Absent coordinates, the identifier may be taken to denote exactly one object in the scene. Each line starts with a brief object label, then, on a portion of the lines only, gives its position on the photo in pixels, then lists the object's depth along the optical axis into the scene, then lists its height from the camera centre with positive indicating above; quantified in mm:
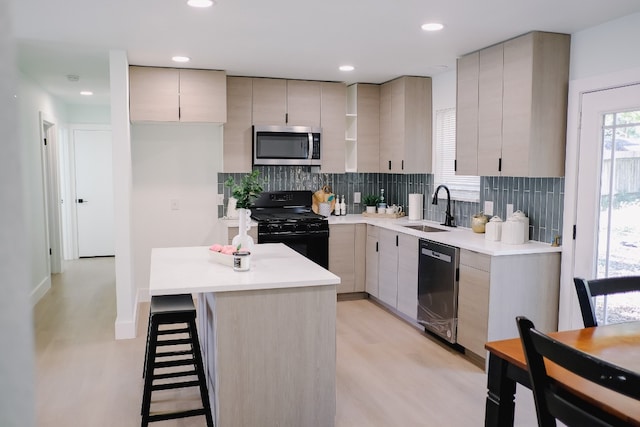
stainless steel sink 5038 -538
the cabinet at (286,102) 5512 +748
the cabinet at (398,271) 4641 -921
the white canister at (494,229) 4078 -441
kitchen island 2682 -898
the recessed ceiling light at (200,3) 3014 +980
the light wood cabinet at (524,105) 3664 +500
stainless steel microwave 5469 +284
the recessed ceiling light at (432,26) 3494 +990
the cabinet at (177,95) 4871 +726
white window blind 4983 +123
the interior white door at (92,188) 8141 -265
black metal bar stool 2797 -1006
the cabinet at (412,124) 5410 +507
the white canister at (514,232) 3916 -439
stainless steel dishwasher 4016 -925
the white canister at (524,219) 3976 -346
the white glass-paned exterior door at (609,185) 3264 -76
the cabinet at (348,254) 5523 -869
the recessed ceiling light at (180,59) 4543 +990
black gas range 5273 -589
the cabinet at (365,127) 5879 +511
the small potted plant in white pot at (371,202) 6098 -345
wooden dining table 1640 -626
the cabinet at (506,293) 3625 -846
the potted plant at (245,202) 3129 -183
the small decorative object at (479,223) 4469 -424
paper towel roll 5562 -352
